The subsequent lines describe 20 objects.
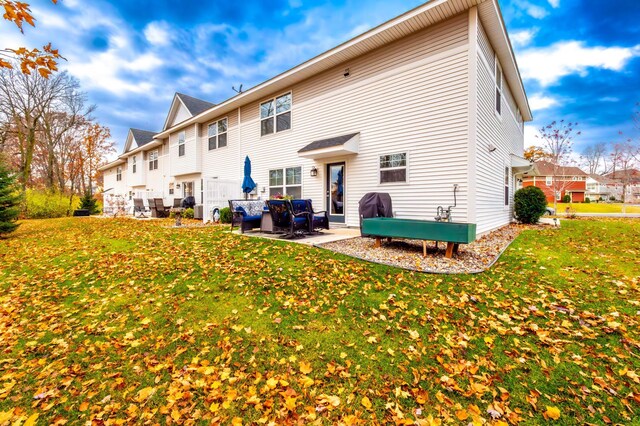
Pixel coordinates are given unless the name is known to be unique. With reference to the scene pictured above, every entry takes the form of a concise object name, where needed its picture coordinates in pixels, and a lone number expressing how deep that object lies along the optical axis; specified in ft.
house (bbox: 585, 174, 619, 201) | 148.15
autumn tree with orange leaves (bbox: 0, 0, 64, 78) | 8.43
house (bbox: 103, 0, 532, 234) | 23.72
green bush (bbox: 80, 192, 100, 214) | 68.61
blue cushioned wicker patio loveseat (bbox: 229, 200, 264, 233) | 28.04
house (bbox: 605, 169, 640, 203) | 71.36
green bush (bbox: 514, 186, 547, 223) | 36.73
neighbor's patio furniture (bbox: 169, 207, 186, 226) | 35.83
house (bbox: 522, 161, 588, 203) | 120.26
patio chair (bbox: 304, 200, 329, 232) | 26.61
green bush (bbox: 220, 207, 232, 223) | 39.70
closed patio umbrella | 37.79
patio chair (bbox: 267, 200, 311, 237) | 23.81
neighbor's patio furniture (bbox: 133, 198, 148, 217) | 57.83
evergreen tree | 27.20
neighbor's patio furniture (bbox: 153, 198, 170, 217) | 54.60
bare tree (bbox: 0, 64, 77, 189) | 61.67
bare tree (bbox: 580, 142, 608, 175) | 115.34
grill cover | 24.95
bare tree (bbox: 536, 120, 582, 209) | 64.92
